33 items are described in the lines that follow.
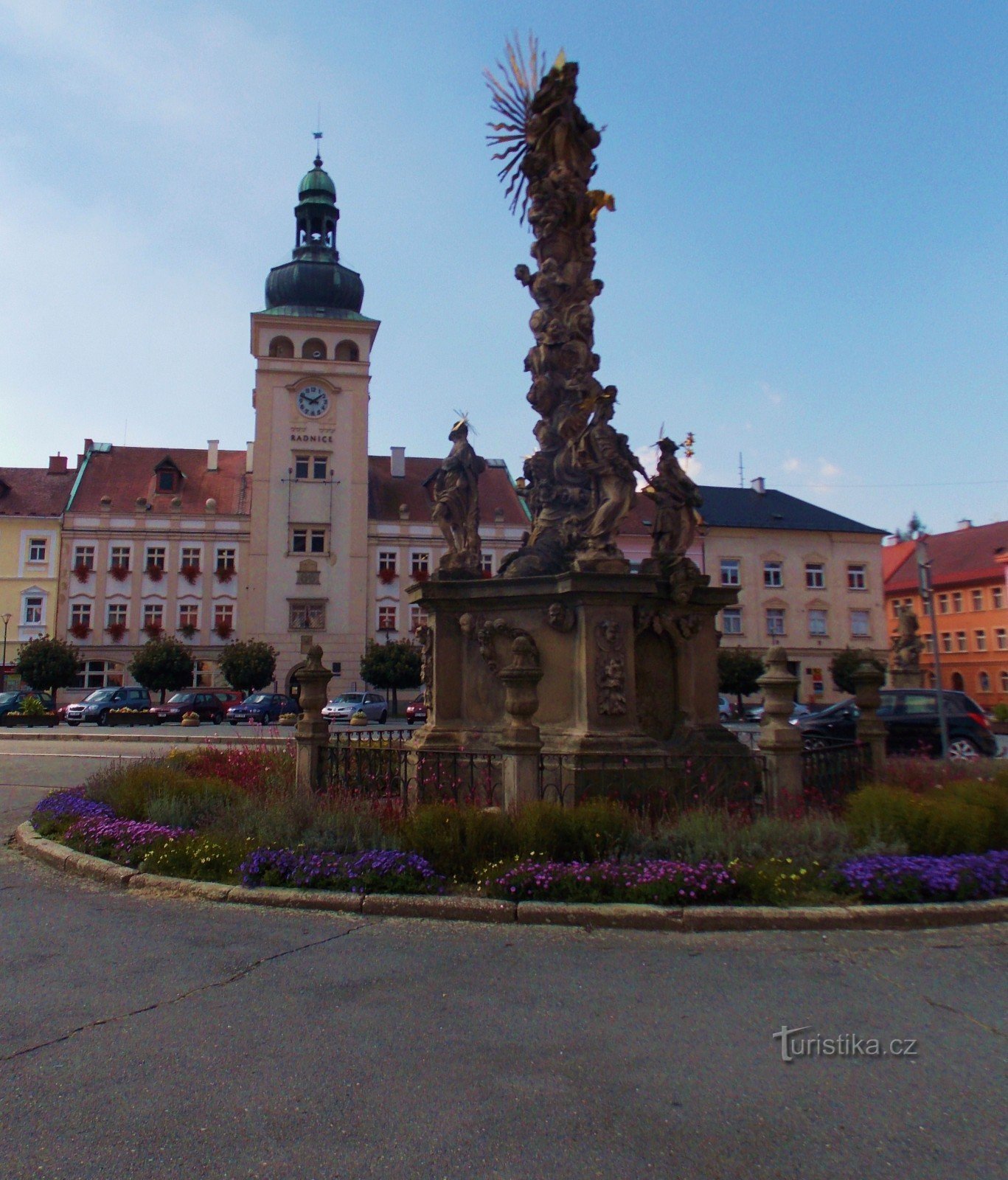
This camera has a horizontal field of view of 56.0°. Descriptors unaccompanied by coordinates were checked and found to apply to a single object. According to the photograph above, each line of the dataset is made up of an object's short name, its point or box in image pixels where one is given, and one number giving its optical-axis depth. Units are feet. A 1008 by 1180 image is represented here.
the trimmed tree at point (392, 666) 172.86
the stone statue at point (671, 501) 36.76
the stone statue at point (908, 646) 106.63
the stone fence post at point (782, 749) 29.63
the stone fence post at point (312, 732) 34.01
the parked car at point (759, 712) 79.09
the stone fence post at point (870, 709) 37.17
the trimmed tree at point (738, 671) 169.48
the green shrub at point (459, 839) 23.98
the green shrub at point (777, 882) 21.81
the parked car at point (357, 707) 132.05
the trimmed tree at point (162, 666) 168.45
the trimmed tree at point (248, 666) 171.83
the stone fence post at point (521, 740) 26.71
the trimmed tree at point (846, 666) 179.22
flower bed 22.11
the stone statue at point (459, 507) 37.37
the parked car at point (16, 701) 124.26
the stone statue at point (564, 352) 34.91
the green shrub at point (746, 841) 23.54
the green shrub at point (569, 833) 23.93
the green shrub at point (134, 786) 31.30
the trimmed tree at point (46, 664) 163.73
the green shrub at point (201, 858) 25.20
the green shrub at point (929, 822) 24.71
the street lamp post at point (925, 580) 35.12
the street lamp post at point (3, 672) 179.04
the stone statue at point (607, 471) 34.06
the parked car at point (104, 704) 123.03
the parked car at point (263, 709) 132.98
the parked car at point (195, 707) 131.95
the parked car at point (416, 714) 134.01
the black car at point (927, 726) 61.11
